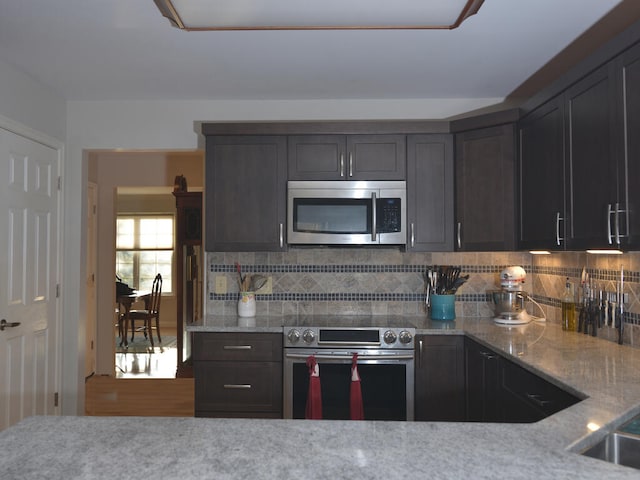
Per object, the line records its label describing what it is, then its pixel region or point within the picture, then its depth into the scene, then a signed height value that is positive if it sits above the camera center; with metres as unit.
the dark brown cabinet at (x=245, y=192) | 3.46 +0.39
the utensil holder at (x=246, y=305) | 3.54 -0.37
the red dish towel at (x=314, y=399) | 2.96 -0.84
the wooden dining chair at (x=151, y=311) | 6.95 -0.81
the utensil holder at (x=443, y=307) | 3.47 -0.38
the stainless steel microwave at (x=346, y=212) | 3.40 +0.25
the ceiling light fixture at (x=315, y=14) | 1.94 +0.95
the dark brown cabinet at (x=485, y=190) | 3.22 +0.38
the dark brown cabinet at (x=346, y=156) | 3.46 +0.62
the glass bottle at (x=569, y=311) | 2.92 -0.35
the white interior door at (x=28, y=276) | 3.04 -0.16
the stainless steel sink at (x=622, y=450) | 1.30 -0.50
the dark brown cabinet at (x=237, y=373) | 3.15 -0.73
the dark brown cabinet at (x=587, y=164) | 1.99 +0.39
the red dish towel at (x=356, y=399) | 2.95 -0.83
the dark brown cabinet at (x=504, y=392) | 2.00 -0.63
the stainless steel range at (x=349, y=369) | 3.08 -0.70
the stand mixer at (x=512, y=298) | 3.29 -0.31
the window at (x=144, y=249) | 9.15 +0.03
